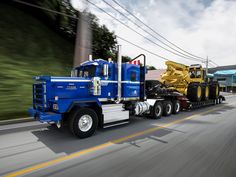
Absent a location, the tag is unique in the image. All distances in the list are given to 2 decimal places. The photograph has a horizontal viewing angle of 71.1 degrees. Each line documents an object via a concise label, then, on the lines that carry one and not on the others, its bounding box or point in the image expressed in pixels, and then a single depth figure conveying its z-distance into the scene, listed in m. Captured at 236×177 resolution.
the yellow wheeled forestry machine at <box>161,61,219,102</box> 12.48
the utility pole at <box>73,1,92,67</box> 11.46
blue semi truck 5.45
